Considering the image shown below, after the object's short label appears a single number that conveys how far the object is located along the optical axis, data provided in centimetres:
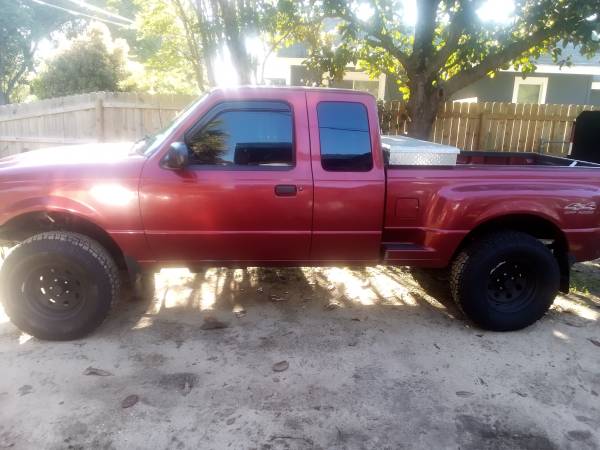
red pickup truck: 336
